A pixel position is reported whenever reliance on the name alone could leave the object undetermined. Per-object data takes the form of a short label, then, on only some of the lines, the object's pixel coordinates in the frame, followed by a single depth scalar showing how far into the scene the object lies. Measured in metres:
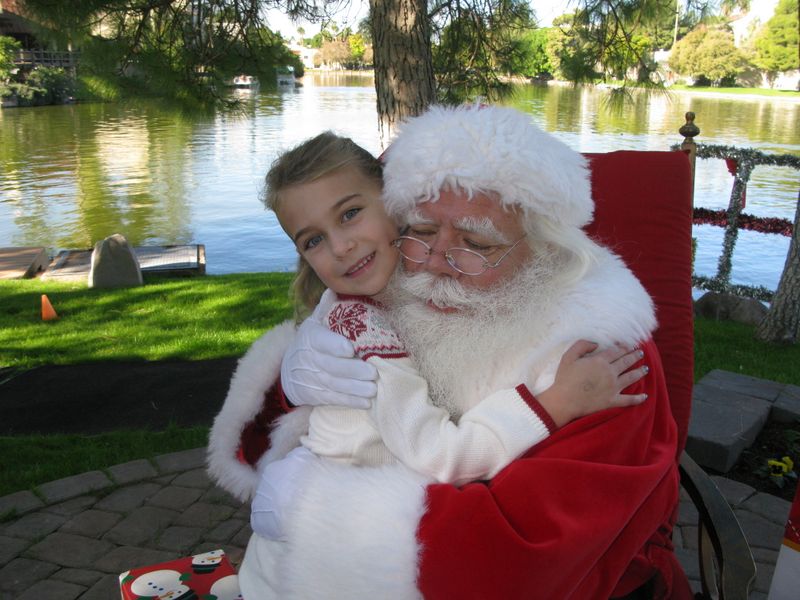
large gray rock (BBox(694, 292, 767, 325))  6.67
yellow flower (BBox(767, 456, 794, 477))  3.52
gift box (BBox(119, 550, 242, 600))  2.03
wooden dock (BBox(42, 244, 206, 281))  9.20
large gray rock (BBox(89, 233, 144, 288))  7.94
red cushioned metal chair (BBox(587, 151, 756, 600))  2.24
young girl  1.46
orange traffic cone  6.52
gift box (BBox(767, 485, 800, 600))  1.88
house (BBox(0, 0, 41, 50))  34.07
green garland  6.44
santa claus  1.34
